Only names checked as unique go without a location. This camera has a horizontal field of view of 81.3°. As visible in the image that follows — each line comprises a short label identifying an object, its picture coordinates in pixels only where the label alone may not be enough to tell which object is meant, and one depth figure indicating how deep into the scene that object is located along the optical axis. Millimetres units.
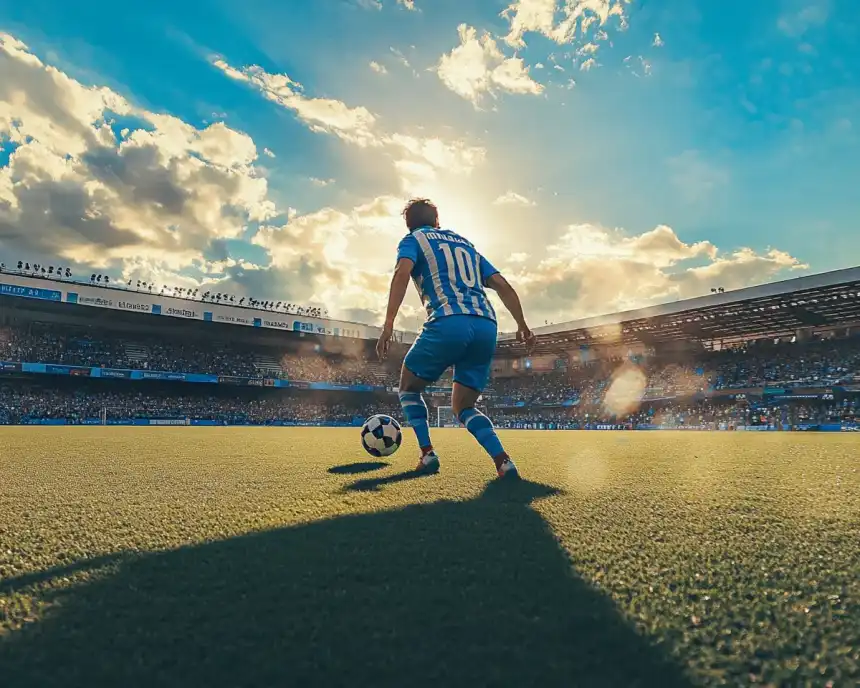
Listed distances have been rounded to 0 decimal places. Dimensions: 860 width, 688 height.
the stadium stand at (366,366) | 28312
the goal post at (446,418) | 40812
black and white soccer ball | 5367
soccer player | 3650
